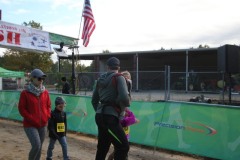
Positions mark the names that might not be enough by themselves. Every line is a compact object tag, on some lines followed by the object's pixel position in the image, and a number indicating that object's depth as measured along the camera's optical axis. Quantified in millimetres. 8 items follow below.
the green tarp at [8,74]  23125
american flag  14344
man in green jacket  4243
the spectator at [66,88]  15188
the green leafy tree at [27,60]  36562
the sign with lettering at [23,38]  10875
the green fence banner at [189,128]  6637
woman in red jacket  5082
